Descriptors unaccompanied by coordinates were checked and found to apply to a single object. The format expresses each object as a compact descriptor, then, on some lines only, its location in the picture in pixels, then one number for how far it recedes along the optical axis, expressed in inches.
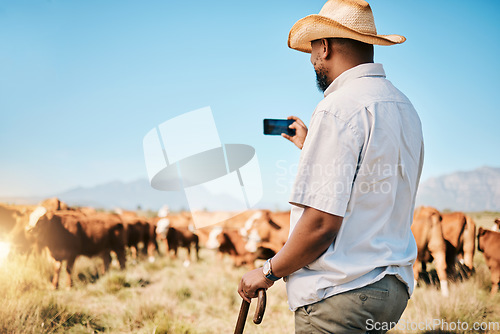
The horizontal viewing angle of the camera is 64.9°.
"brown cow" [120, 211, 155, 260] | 555.8
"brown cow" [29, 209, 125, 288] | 353.7
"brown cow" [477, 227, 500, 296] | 320.7
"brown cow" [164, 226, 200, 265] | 605.9
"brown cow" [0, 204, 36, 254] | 358.9
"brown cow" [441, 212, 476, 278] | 407.3
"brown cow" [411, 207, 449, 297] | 369.4
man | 63.1
